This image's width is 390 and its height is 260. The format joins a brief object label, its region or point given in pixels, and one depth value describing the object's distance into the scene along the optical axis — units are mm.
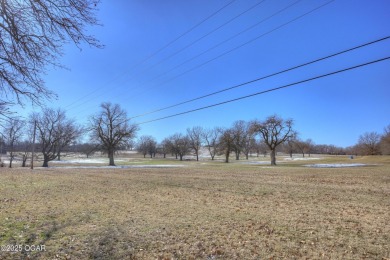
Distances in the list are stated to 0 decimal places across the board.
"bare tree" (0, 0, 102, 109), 6203
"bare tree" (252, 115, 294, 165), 51812
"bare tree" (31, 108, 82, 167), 55688
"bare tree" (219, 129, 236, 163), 75300
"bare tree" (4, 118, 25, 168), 53531
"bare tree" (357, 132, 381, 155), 100688
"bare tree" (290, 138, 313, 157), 127844
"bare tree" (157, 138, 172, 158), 106812
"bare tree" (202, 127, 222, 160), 98781
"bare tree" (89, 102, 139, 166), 56500
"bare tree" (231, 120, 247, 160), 79062
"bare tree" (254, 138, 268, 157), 129825
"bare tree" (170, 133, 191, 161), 103750
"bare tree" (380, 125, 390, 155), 82219
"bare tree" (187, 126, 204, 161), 102331
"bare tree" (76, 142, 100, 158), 59428
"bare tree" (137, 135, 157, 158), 132875
